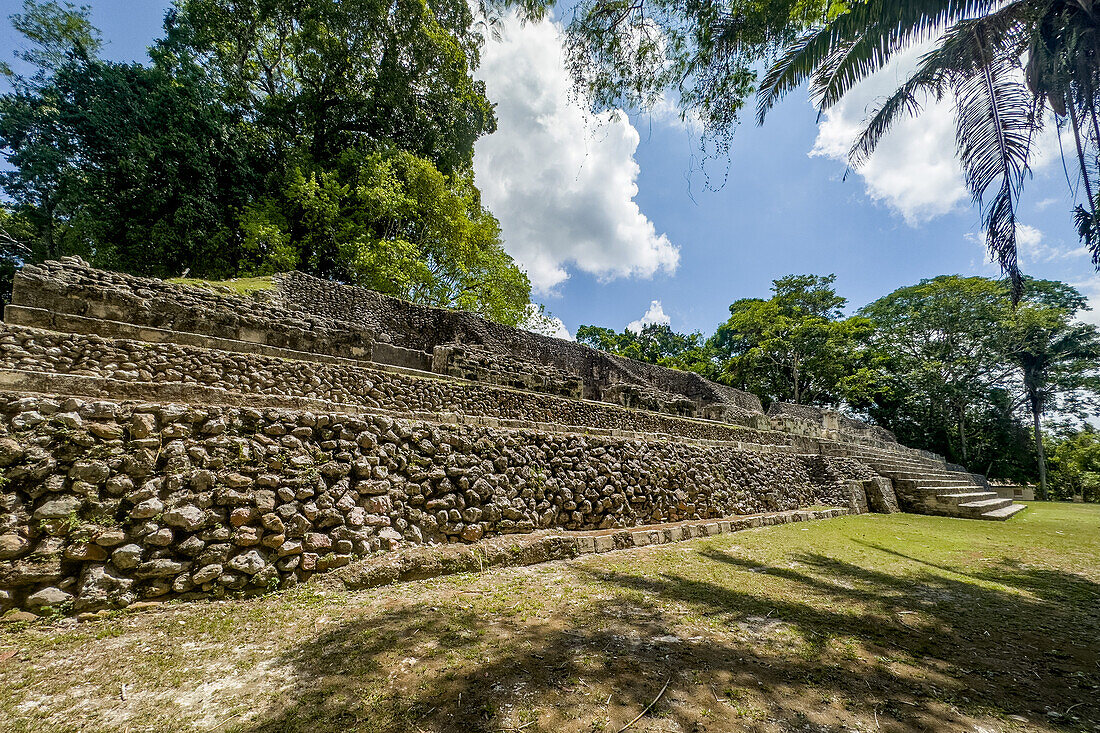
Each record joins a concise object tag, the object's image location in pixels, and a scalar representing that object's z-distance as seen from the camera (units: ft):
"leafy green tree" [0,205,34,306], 34.72
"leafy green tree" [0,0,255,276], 35.24
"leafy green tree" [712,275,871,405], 69.72
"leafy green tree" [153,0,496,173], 44.32
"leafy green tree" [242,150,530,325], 40.68
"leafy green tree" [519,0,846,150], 11.93
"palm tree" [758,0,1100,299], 12.50
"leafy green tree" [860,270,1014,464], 63.72
